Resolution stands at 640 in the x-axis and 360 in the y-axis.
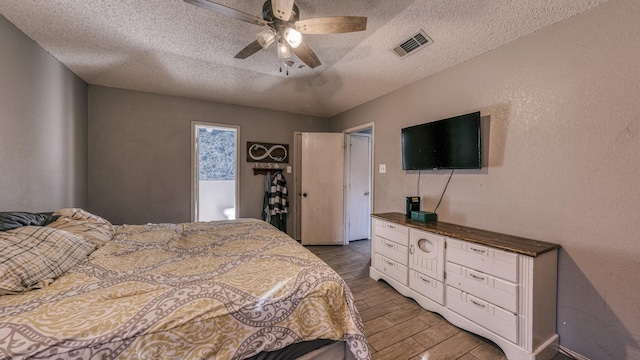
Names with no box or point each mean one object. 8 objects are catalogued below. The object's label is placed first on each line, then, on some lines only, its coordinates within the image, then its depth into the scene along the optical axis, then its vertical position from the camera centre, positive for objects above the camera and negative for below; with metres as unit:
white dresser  1.53 -0.80
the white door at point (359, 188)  4.21 -0.19
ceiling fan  1.41 +1.01
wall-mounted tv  2.10 +0.34
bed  0.81 -0.51
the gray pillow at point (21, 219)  1.34 -0.28
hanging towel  3.91 -0.39
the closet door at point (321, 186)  4.05 -0.15
